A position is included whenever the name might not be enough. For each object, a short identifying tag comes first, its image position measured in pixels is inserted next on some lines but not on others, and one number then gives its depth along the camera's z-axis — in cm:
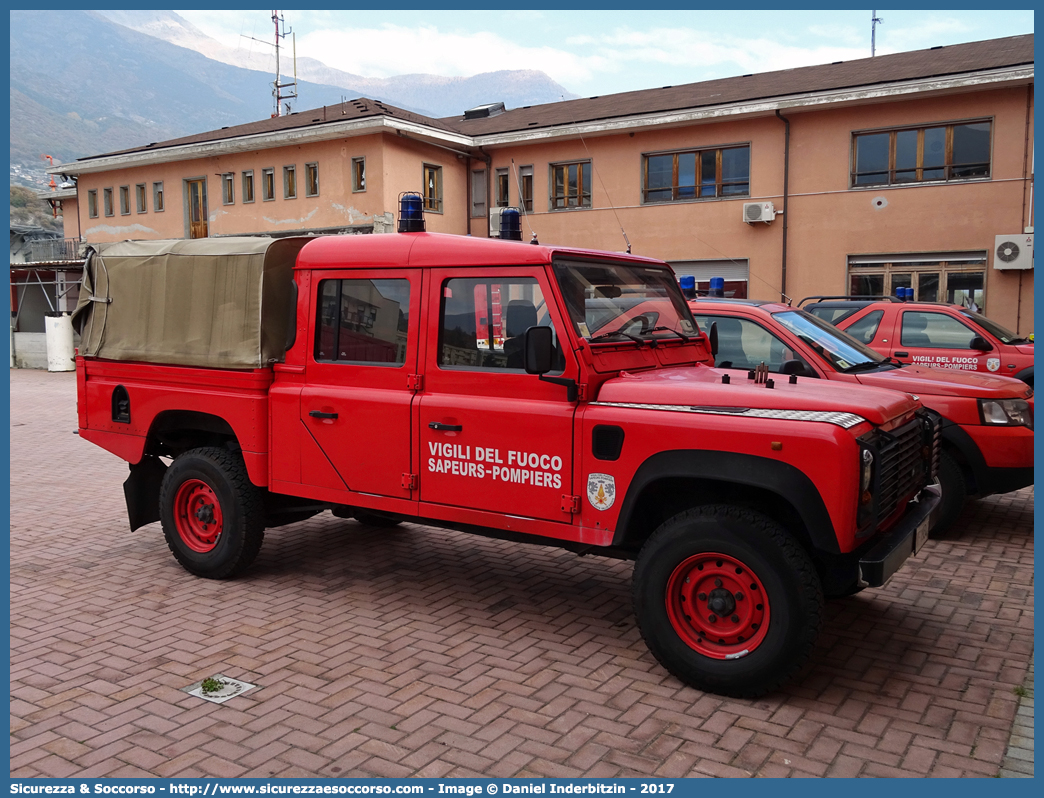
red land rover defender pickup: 418
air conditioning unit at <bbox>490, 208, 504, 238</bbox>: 2621
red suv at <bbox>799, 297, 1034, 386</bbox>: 1059
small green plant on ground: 439
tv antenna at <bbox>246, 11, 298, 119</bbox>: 4221
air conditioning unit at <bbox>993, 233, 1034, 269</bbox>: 1905
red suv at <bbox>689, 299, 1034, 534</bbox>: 714
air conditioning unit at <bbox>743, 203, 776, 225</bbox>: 2206
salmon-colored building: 1978
